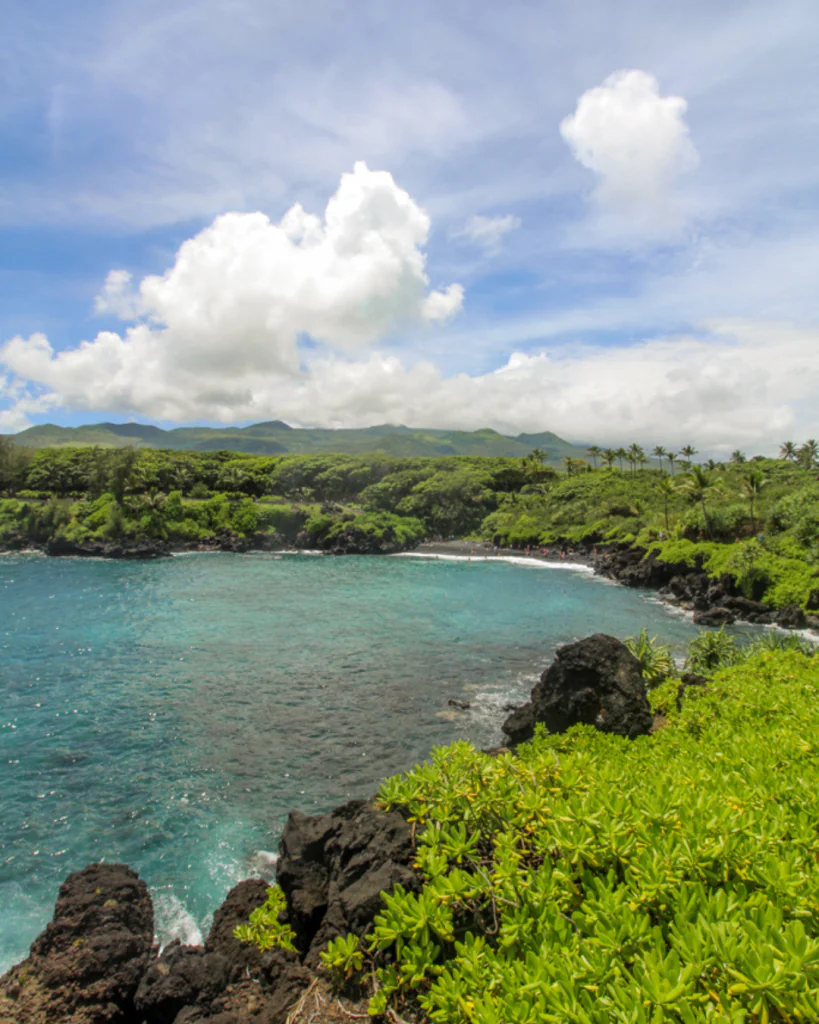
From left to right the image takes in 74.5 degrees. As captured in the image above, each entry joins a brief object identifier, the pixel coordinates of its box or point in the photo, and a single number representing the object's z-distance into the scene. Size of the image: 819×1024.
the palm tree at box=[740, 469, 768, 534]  58.38
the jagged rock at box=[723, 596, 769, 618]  40.69
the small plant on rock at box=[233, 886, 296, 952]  8.75
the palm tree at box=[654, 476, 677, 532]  64.51
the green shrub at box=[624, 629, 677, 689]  21.77
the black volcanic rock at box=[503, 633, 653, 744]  16.42
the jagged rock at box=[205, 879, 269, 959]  9.21
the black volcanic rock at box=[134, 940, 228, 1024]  8.05
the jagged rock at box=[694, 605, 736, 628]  39.22
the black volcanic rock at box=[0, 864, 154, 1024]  8.30
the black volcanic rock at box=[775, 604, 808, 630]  37.91
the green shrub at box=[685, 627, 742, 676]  23.09
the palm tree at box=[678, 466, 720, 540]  54.06
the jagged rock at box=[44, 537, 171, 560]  75.50
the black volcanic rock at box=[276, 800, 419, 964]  7.35
